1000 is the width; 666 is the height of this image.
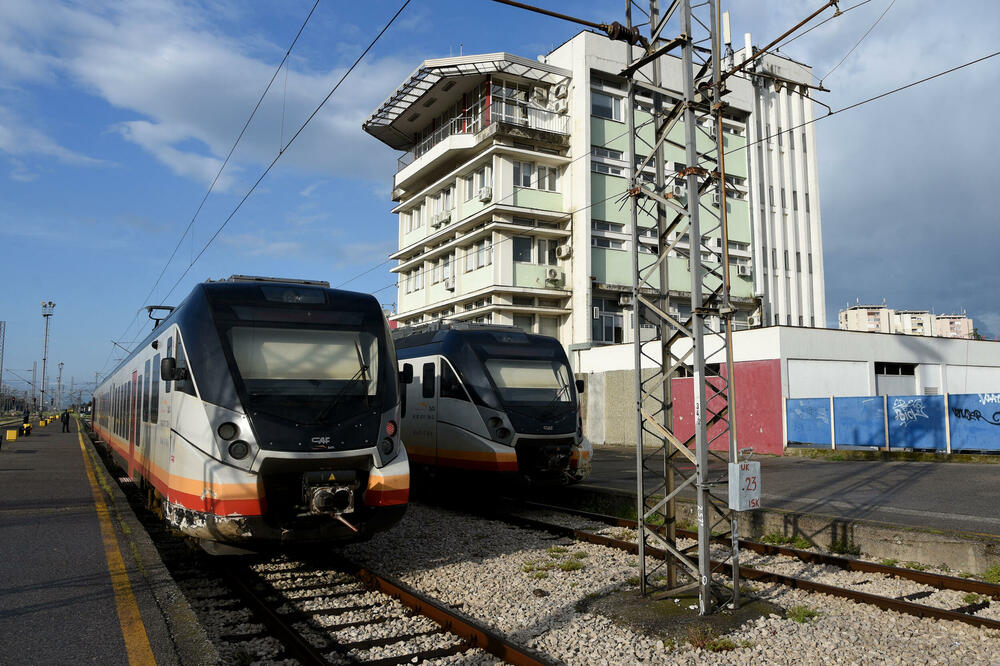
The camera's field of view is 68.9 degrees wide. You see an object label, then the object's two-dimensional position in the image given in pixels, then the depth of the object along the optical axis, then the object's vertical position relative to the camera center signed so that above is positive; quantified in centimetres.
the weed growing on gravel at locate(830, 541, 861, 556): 912 -188
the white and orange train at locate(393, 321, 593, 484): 1206 -13
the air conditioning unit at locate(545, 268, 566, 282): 3403 +577
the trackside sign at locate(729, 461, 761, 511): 632 -76
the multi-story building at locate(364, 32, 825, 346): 3400 +1023
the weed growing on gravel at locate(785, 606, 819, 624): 633 -189
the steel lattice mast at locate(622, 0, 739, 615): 646 +102
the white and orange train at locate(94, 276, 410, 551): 694 -20
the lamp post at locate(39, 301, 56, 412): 7694 +897
